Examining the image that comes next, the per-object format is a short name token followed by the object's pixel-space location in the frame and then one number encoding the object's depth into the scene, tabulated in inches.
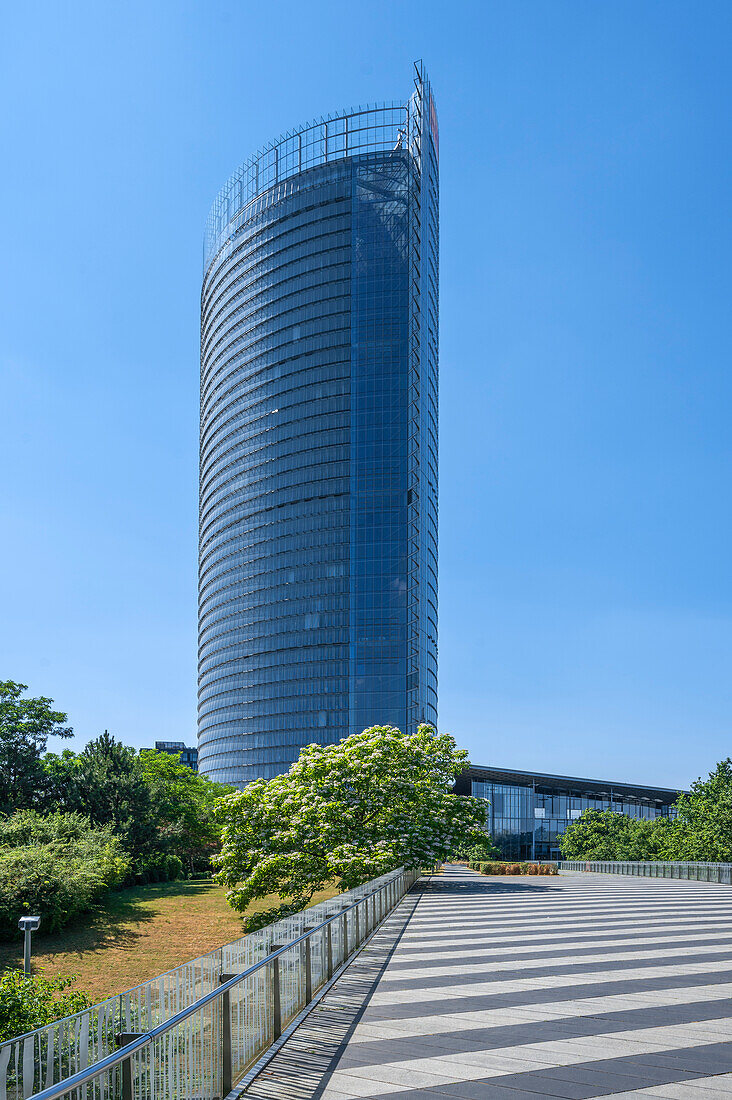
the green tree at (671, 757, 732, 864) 1727.4
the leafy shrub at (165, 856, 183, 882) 2096.7
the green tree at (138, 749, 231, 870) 2148.1
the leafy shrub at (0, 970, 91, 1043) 444.8
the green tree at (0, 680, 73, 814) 2052.2
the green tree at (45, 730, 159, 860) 1918.1
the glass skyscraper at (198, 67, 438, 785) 4889.3
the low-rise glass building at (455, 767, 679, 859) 3846.0
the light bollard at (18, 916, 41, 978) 753.0
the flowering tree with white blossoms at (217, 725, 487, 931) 1092.5
